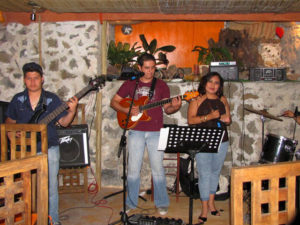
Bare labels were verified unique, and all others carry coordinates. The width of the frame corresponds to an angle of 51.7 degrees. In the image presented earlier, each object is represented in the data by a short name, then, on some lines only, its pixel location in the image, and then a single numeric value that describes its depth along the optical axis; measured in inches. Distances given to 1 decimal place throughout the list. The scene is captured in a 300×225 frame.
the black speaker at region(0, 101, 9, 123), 132.1
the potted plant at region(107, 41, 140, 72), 179.2
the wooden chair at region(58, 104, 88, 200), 164.2
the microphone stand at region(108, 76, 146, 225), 125.3
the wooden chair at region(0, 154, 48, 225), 56.4
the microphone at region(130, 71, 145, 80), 128.9
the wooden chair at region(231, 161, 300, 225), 55.4
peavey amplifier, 154.5
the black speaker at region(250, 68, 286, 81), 165.6
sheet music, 112.3
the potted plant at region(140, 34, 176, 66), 183.6
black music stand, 112.6
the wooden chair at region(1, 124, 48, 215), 90.5
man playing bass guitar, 115.2
